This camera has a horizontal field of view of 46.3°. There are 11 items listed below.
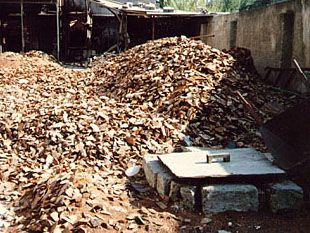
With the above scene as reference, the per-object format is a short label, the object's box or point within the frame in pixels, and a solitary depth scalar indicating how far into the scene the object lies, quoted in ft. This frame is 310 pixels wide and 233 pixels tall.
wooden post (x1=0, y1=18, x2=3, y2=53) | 62.73
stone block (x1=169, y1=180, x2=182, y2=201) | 13.94
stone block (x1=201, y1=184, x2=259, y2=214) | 13.26
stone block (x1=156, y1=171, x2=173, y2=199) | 14.32
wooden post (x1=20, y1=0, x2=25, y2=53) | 56.56
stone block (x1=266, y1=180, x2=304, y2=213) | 13.35
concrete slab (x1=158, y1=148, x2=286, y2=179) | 13.65
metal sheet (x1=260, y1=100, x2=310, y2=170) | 14.25
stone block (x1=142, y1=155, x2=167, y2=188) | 15.31
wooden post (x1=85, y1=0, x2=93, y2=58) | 62.54
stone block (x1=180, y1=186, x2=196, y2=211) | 13.52
